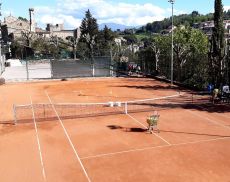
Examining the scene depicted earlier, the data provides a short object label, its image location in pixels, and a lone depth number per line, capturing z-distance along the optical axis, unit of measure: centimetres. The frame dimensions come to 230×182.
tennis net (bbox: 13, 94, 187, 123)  1377
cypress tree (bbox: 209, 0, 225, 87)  1798
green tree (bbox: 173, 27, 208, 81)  2270
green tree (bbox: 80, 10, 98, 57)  6212
